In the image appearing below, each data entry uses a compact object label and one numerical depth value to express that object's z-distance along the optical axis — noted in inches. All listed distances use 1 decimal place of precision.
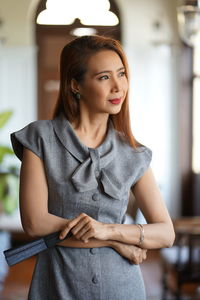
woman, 107.8
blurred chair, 225.2
